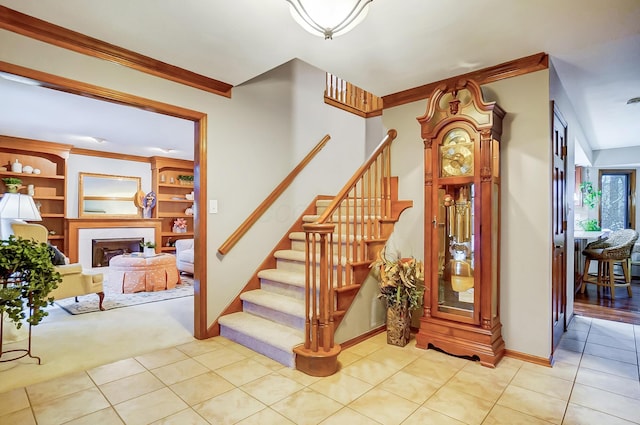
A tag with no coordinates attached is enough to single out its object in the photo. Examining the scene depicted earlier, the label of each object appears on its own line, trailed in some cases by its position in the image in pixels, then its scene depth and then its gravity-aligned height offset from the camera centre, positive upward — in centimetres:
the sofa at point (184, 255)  599 -82
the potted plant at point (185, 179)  789 +76
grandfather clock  257 -10
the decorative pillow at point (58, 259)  396 -59
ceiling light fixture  165 +101
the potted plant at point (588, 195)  625 +32
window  660 +26
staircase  242 -69
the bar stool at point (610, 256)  455 -61
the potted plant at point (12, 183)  543 +45
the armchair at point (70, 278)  381 -80
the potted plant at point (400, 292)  285 -71
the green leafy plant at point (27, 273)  223 -45
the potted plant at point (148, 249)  533 -64
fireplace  662 -78
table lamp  381 +3
